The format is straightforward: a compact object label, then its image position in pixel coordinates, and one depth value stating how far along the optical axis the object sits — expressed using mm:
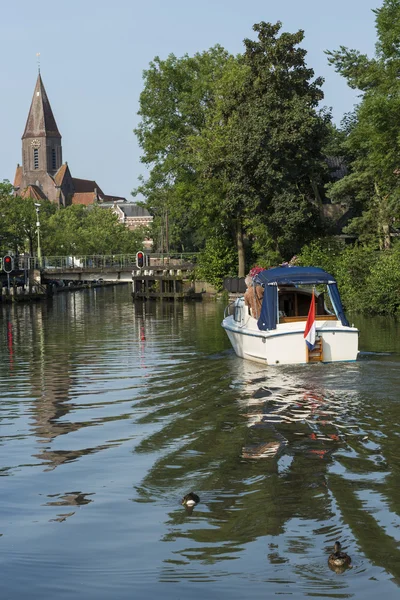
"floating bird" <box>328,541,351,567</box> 7387
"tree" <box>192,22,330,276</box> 52438
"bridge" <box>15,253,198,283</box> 75000
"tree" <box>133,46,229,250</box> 67812
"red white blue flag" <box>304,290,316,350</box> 20797
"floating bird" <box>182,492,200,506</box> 9367
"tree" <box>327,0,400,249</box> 40250
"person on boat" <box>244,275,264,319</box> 24292
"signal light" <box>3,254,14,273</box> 80625
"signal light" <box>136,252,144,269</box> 77481
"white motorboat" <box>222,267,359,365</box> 21125
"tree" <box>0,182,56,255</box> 94875
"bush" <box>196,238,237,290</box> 68938
